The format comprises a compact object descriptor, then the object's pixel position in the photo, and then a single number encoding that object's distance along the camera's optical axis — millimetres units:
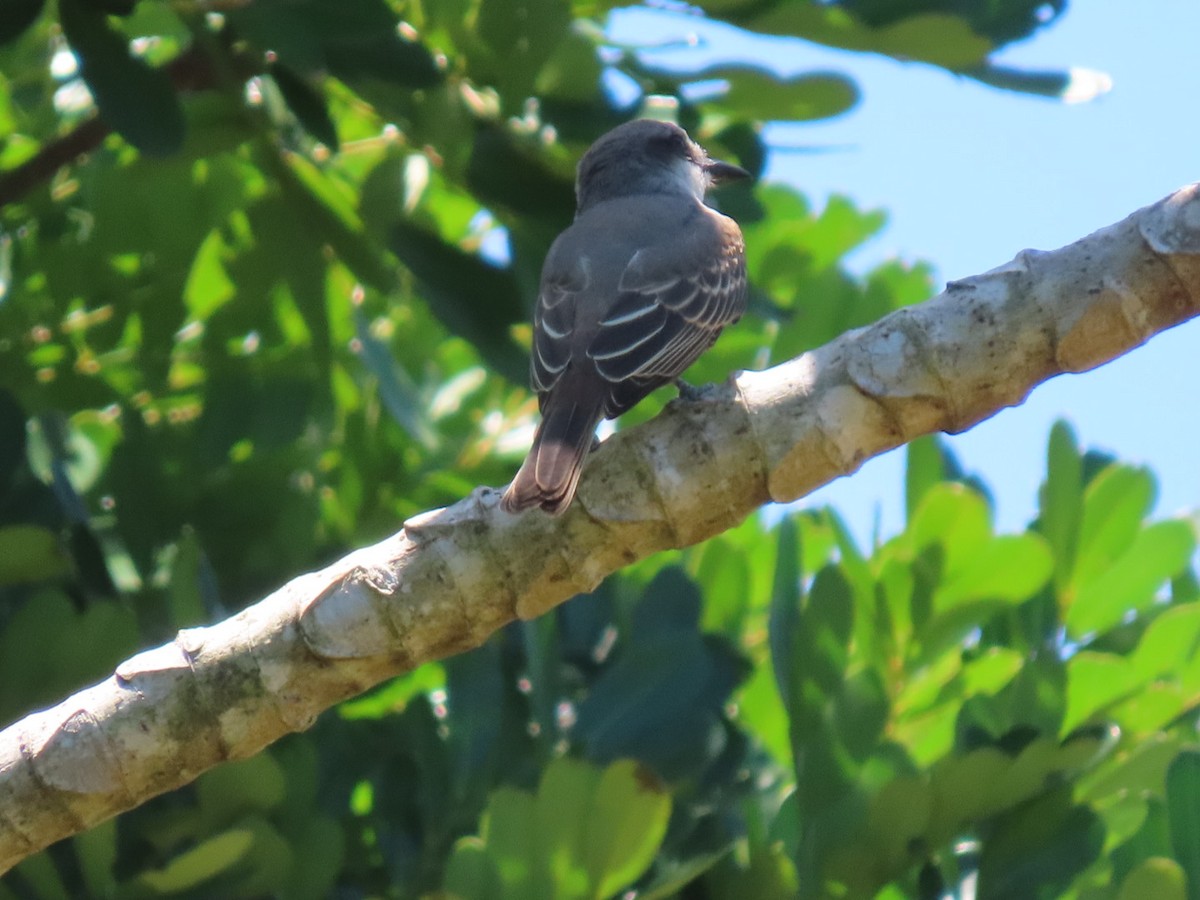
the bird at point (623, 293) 6484
